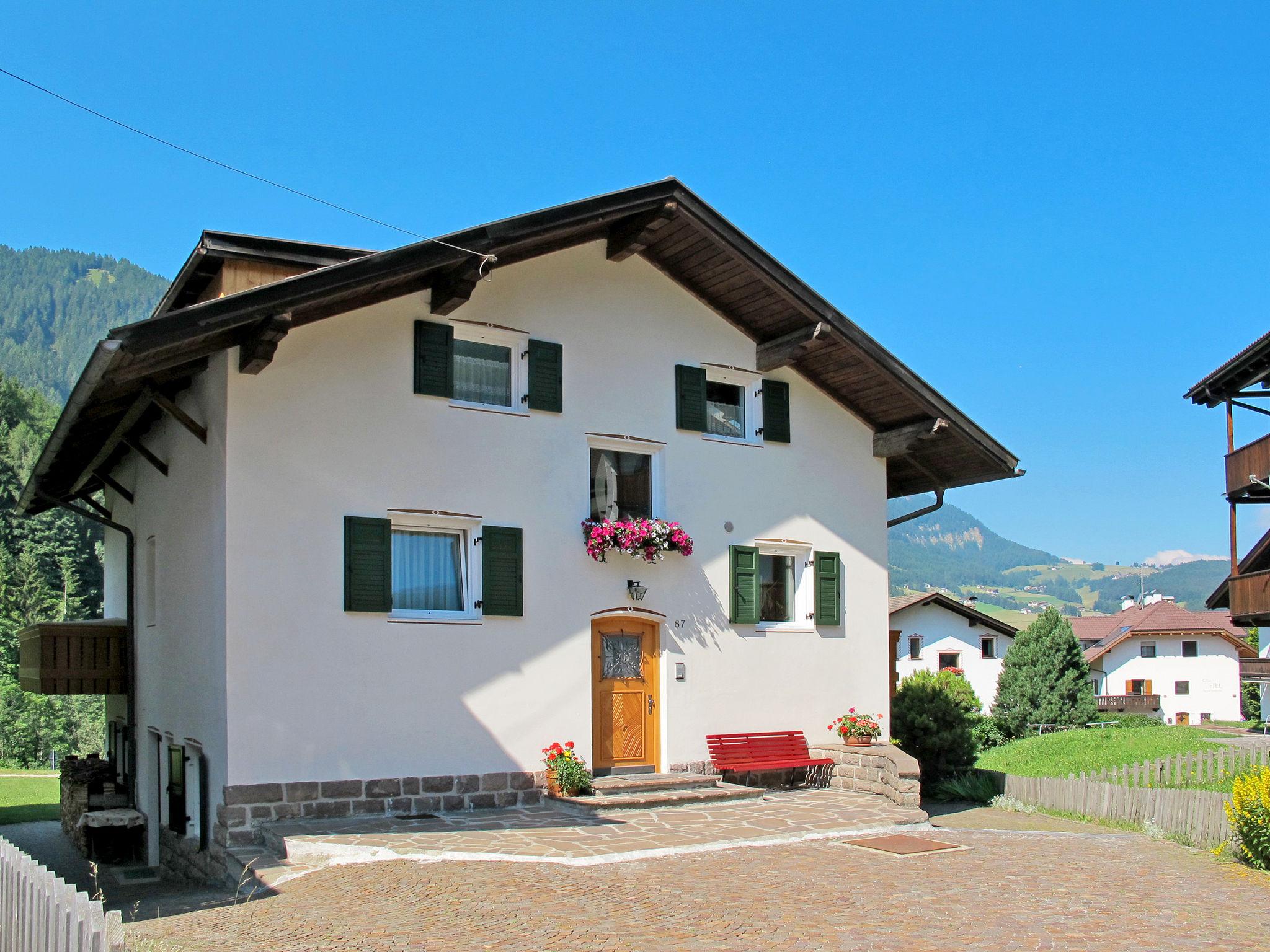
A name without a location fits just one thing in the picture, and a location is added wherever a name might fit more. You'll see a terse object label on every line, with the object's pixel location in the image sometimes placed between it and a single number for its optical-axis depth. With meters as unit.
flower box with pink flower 13.15
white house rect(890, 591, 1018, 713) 47.72
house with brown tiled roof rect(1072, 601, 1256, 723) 57.69
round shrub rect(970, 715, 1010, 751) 34.06
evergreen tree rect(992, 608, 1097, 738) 36.88
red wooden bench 14.01
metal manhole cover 10.69
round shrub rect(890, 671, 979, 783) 18.52
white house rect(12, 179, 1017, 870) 11.25
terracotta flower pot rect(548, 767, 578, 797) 12.41
